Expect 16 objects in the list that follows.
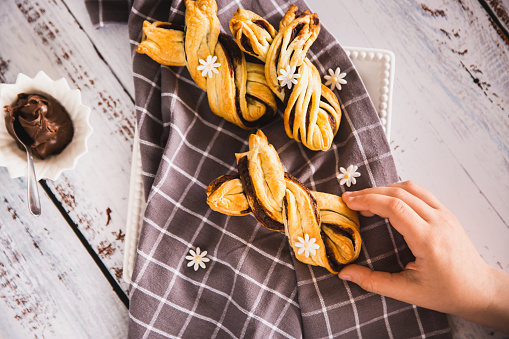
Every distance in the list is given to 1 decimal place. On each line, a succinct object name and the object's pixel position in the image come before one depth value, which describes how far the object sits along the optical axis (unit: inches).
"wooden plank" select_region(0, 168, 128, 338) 26.4
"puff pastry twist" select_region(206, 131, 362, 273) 23.7
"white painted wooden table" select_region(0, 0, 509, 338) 26.5
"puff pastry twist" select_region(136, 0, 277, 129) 24.3
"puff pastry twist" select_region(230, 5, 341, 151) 24.1
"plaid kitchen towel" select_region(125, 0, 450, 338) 24.5
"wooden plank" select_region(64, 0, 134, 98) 26.8
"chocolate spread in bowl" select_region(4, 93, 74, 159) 24.1
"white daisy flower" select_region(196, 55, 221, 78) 24.2
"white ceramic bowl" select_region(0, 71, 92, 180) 24.7
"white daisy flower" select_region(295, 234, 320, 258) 23.6
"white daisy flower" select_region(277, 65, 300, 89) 24.0
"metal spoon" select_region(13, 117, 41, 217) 24.4
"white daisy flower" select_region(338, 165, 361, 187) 24.8
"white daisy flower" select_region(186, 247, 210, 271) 24.9
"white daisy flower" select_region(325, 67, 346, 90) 25.1
